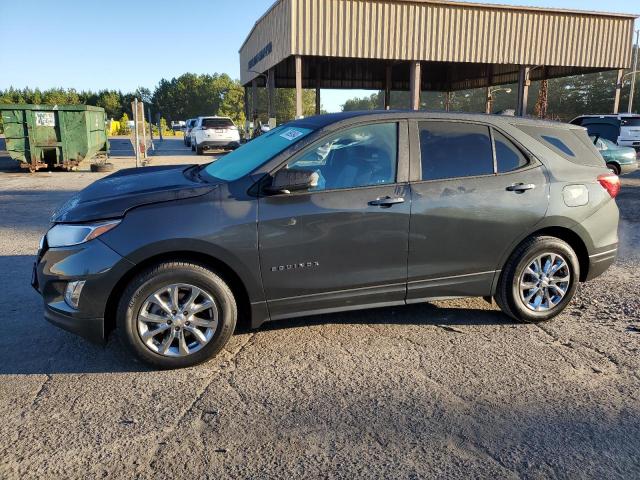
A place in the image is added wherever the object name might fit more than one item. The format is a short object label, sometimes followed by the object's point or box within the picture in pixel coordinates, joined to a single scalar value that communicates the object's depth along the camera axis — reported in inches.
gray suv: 132.6
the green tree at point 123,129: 2384.4
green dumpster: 602.2
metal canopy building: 750.5
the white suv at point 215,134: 951.6
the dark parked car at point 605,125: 626.5
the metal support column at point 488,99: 1266.0
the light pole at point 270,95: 961.1
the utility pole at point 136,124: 604.1
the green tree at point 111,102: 3334.2
